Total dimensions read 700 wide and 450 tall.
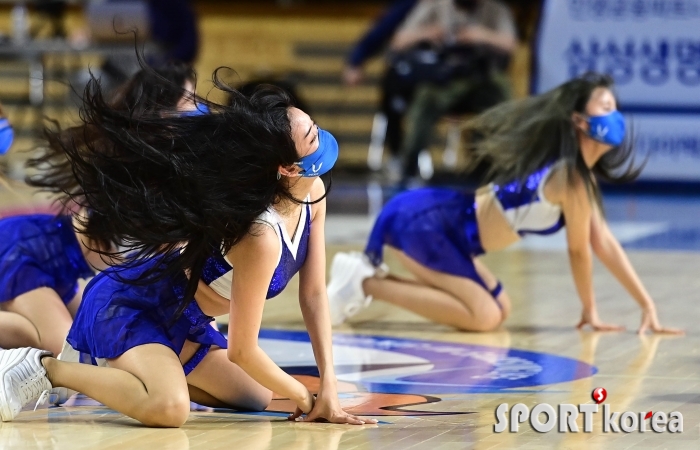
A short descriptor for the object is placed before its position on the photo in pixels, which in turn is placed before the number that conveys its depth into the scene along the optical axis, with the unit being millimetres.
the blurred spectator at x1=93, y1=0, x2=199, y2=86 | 20859
